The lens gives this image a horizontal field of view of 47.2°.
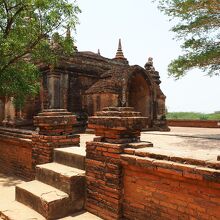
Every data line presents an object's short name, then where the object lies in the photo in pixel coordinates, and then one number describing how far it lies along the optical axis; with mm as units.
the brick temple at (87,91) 11086
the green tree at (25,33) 9250
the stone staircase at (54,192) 4281
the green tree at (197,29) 8086
